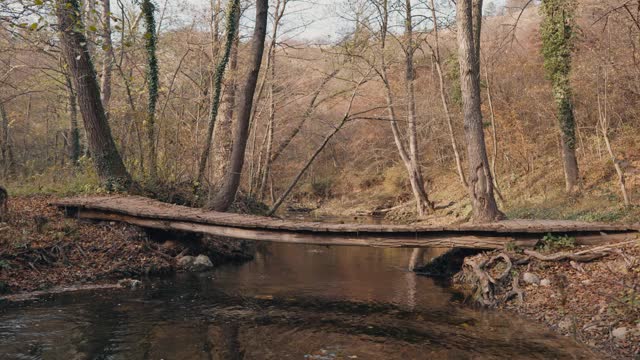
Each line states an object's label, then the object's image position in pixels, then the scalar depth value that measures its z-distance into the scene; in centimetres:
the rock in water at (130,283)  875
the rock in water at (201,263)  1071
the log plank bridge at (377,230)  826
